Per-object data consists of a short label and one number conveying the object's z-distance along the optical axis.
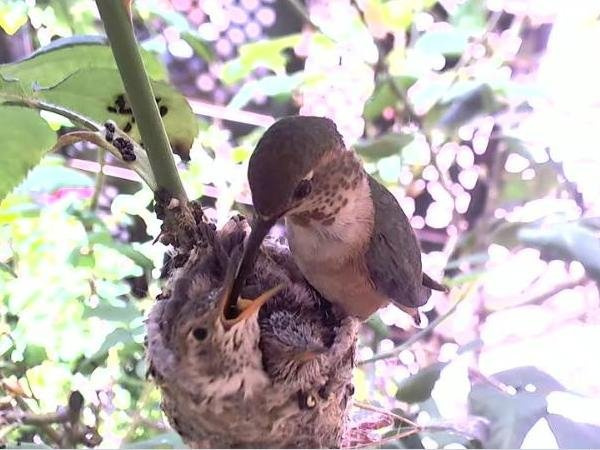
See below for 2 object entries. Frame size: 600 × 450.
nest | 0.12
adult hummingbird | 0.14
